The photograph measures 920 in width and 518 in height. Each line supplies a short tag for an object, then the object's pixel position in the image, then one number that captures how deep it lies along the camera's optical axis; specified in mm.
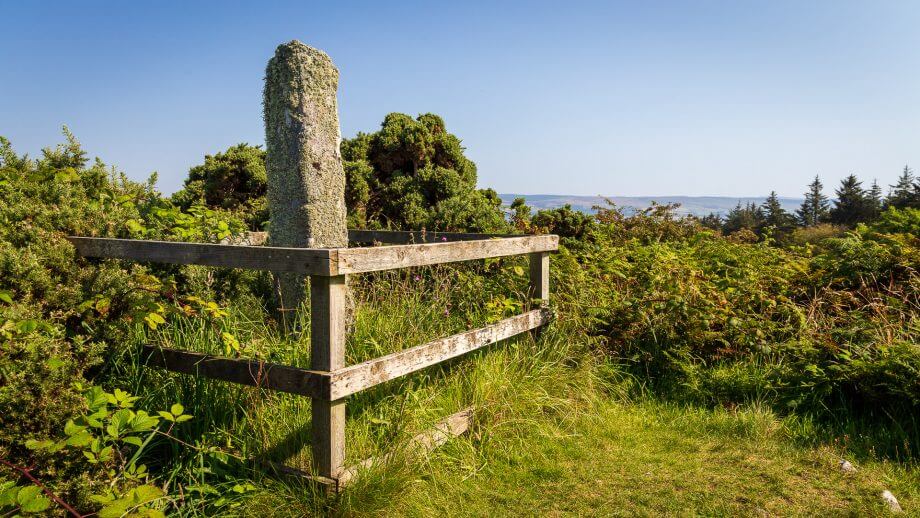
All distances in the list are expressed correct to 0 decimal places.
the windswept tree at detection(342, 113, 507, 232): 9250
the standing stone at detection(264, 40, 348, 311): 6121
